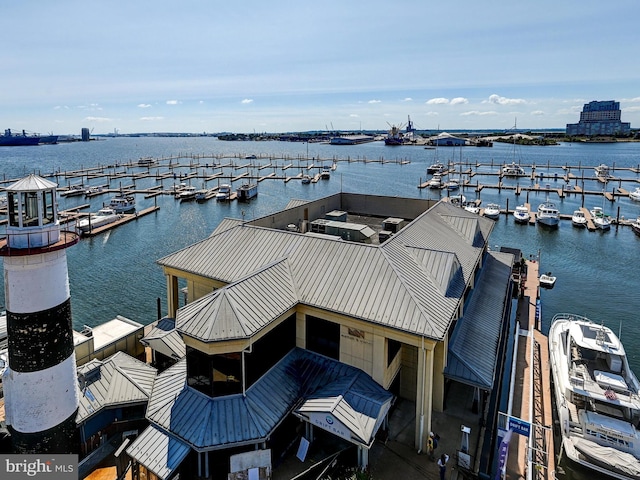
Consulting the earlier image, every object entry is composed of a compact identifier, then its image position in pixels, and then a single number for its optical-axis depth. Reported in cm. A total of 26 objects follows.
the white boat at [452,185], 10219
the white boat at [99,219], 6231
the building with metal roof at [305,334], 1488
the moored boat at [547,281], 4244
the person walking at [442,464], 1520
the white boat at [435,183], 10631
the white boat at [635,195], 8753
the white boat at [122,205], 7625
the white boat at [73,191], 9340
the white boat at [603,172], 11372
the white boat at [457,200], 8054
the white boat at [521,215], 7186
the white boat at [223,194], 9331
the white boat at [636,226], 6448
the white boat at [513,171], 12306
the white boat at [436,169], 13170
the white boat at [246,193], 9550
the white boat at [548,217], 6800
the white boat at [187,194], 9325
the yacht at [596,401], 1819
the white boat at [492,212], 7450
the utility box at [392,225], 2865
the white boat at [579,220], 6781
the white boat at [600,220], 6612
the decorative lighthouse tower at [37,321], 1194
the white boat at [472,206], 7653
